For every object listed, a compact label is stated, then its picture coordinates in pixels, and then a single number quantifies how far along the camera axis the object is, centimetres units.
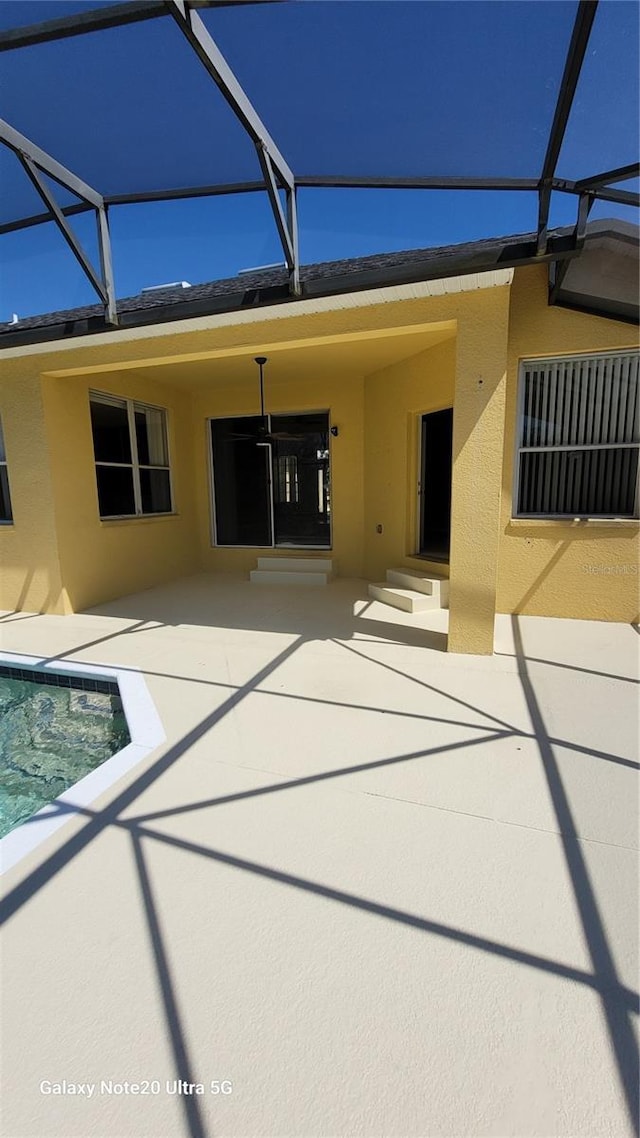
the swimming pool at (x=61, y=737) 217
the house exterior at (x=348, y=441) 372
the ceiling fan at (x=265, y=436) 677
